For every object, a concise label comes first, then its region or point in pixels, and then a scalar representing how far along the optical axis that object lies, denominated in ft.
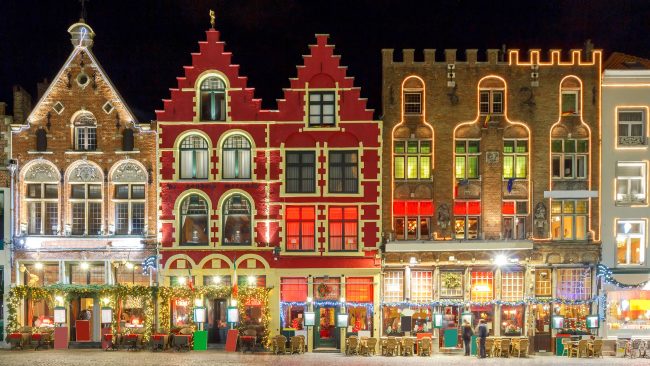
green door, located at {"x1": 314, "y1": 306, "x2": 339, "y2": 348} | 138.62
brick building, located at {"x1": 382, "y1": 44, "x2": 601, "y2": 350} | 141.28
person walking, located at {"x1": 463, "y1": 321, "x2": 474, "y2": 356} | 130.11
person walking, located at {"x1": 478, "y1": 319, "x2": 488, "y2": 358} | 125.59
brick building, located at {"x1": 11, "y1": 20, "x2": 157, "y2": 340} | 141.28
